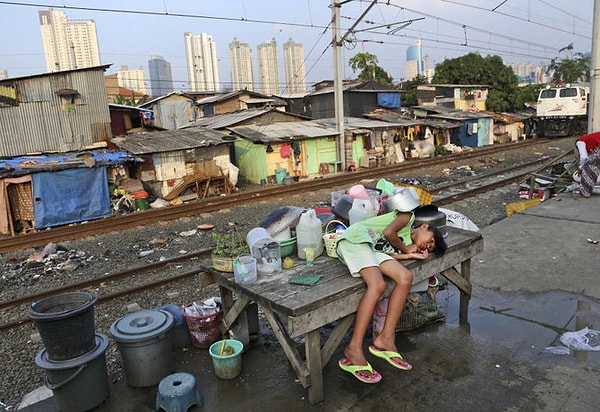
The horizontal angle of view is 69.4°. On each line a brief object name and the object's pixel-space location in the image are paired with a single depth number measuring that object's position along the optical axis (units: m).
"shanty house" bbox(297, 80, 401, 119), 31.38
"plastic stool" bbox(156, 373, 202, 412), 3.37
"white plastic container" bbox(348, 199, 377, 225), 4.47
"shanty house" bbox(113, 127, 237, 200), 16.78
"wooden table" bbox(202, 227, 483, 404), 3.27
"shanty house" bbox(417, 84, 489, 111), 38.47
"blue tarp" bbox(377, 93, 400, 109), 32.88
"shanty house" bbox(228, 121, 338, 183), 20.38
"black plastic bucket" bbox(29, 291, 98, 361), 3.32
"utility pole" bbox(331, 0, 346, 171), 19.33
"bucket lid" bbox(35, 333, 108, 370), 3.43
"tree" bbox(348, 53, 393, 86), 44.16
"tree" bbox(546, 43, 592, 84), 53.19
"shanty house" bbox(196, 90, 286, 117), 32.81
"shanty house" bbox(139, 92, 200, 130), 31.83
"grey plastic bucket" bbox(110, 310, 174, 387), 3.79
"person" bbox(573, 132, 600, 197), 9.89
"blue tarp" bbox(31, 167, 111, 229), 13.42
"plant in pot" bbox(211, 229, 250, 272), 4.08
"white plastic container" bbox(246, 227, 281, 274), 3.96
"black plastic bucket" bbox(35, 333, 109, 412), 3.46
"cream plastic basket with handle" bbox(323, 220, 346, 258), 4.19
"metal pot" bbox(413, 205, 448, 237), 4.46
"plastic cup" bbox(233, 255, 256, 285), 3.75
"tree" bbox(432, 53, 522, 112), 41.94
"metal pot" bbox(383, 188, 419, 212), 4.27
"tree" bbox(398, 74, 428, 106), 42.34
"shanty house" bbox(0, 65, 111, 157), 16.61
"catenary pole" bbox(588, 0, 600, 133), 12.82
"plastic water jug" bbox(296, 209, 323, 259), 4.15
